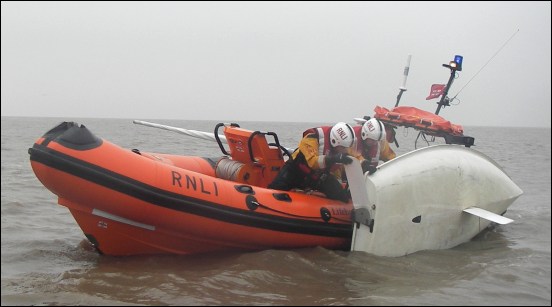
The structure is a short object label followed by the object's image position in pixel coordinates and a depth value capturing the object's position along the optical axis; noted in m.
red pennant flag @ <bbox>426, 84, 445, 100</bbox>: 8.12
